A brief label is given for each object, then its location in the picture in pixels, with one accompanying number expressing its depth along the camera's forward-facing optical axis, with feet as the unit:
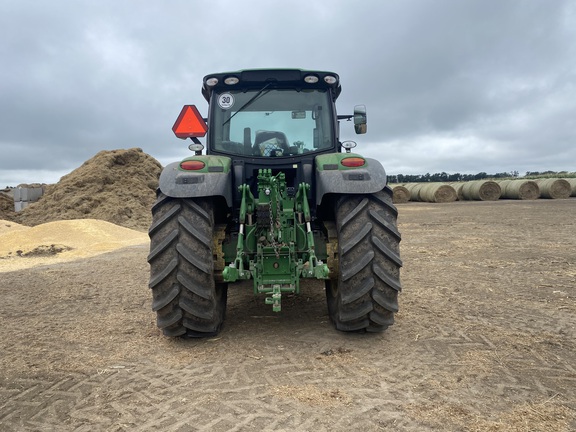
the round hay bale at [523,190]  84.58
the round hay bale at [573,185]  84.80
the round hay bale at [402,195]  97.19
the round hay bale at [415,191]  96.73
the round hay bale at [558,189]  83.30
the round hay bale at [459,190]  92.12
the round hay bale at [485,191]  87.04
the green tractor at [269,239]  12.12
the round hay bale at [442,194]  90.59
